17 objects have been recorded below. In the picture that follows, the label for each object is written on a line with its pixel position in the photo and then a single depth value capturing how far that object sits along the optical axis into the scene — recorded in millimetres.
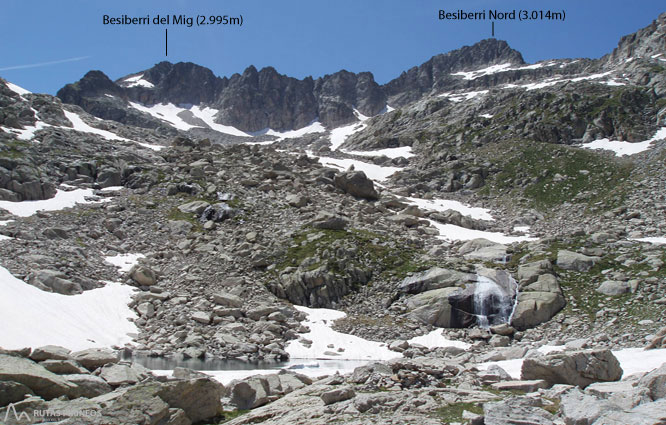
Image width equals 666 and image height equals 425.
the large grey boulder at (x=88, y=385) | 13391
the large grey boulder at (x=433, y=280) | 34094
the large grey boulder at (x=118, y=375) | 14891
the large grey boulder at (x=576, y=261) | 33500
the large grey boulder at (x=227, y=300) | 32250
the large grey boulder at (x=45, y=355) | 15297
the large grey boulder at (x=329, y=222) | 44344
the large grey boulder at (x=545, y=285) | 31422
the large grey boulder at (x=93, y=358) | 16281
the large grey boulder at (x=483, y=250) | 38406
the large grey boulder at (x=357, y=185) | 59562
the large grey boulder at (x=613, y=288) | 29531
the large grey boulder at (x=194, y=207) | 49281
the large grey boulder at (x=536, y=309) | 29719
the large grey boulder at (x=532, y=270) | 33094
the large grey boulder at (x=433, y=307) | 31516
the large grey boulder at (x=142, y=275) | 34906
